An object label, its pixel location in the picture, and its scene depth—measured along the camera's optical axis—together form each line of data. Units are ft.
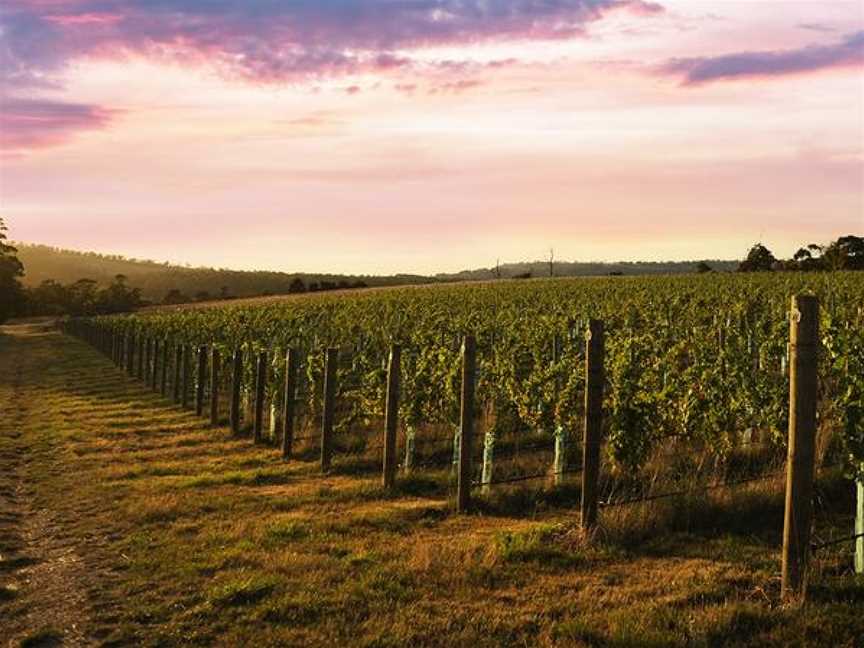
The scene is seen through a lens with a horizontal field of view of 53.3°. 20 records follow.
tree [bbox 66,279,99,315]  329.11
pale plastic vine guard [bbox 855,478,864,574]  24.80
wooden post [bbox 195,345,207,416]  68.85
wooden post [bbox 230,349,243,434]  59.14
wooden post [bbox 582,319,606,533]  29.37
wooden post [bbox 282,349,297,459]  50.11
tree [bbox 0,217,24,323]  244.01
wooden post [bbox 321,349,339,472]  45.52
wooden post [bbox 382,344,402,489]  39.75
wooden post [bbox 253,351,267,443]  55.57
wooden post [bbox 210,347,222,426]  64.08
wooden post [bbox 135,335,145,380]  104.01
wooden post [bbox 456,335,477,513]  34.53
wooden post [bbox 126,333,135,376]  113.71
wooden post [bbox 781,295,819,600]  22.70
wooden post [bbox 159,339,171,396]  88.22
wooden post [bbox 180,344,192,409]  74.33
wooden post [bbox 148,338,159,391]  92.23
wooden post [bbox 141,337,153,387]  99.60
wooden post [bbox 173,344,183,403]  79.77
